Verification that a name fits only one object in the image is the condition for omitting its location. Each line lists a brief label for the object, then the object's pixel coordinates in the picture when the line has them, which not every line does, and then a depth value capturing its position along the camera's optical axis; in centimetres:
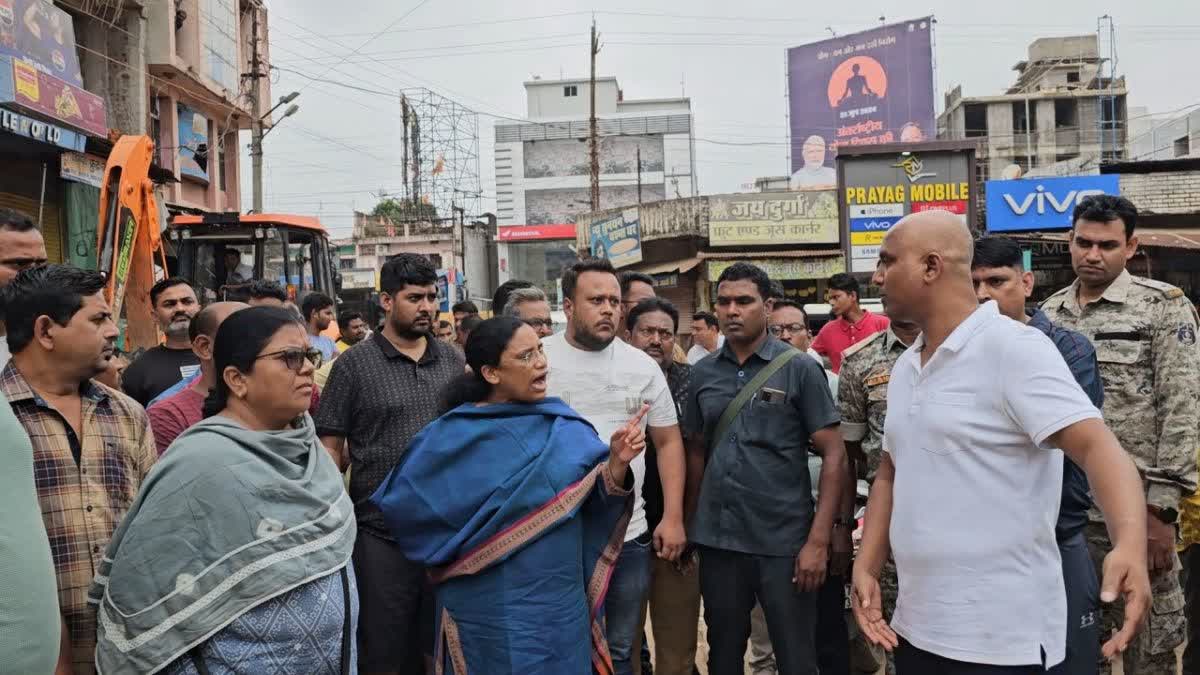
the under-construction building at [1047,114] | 3988
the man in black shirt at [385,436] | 355
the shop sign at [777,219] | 2308
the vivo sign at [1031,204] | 2102
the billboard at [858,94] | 3203
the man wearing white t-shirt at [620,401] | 378
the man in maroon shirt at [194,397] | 344
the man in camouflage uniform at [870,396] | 385
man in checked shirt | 247
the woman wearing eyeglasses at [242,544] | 219
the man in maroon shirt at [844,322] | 727
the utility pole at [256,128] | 1998
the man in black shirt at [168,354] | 449
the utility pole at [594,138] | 2483
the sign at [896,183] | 2298
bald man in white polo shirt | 216
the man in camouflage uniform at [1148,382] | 351
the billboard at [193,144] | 2074
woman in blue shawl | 303
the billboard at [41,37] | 998
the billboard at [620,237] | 2498
